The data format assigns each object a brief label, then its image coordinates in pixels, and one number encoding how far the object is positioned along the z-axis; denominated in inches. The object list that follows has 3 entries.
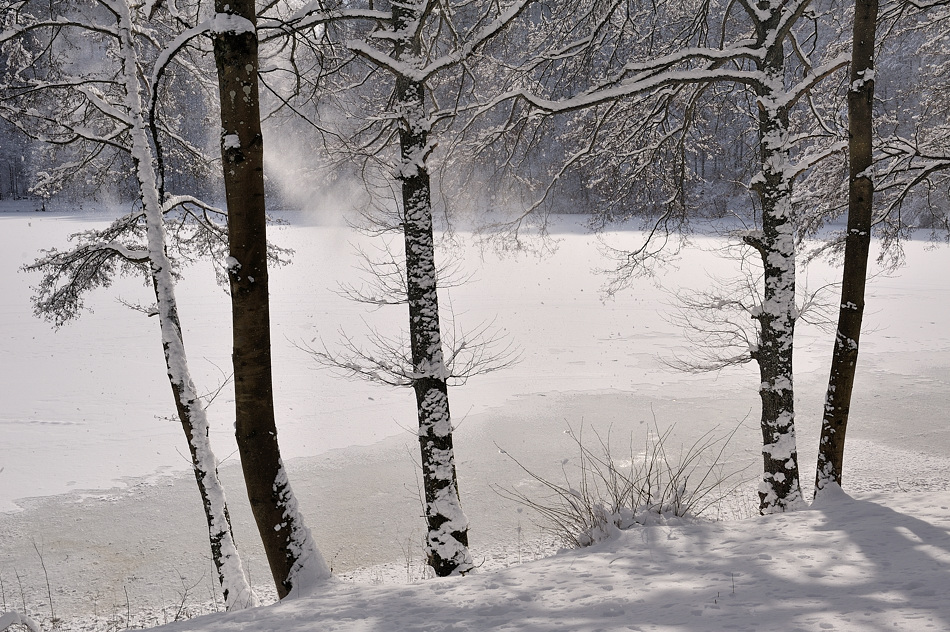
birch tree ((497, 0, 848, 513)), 228.4
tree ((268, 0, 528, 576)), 216.8
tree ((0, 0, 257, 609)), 227.9
